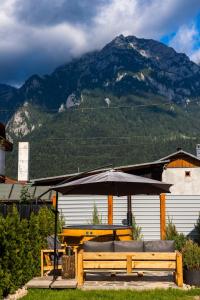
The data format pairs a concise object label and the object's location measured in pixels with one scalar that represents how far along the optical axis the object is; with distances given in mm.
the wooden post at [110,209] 15430
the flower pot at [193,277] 8750
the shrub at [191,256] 8891
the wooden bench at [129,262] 8656
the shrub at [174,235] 13412
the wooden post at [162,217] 15289
